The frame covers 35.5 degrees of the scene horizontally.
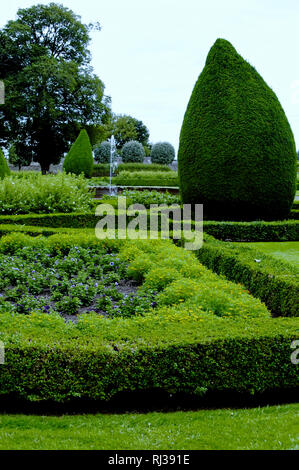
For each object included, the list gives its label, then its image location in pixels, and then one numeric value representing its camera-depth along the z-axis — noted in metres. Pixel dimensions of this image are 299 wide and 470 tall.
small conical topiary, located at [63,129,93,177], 25.42
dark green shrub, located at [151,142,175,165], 39.47
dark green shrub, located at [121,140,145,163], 38.34
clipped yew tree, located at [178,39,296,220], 10.23
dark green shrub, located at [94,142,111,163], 37.94
